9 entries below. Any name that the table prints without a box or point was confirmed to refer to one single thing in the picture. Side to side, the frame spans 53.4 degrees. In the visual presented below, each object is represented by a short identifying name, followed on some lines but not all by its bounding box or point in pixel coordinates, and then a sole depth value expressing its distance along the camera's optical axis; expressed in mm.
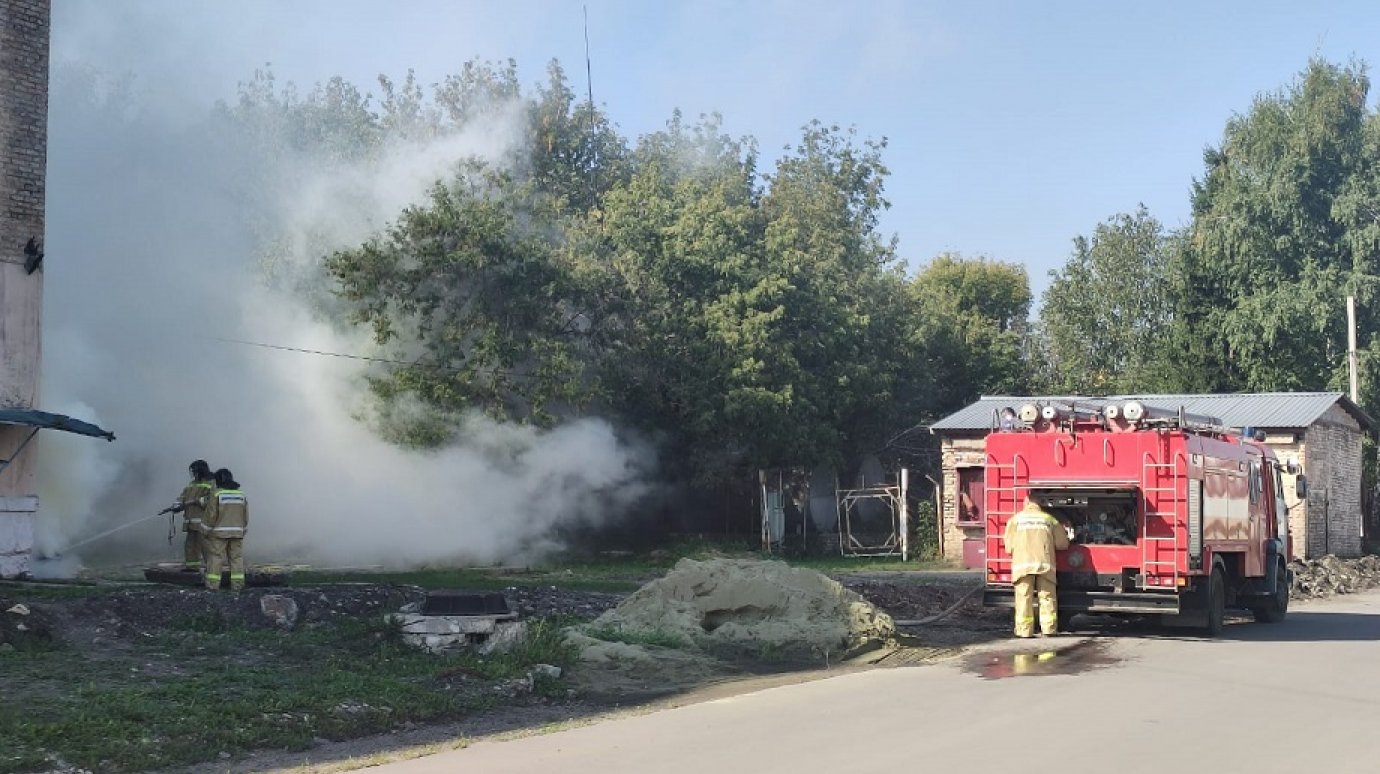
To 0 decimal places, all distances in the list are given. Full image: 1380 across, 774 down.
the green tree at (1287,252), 48281
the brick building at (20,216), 19031
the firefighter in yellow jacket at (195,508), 17391
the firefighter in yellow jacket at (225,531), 16797
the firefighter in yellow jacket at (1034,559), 16734
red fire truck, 16656
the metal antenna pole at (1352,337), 43469
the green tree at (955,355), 44688
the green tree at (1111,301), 55969
